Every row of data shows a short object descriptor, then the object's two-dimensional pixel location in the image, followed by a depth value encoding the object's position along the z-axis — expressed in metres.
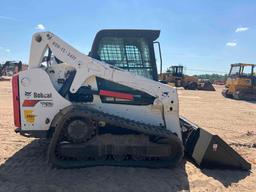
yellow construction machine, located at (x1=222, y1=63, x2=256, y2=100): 13.93
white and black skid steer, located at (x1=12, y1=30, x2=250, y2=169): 3.06
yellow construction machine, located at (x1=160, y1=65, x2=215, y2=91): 21.21
